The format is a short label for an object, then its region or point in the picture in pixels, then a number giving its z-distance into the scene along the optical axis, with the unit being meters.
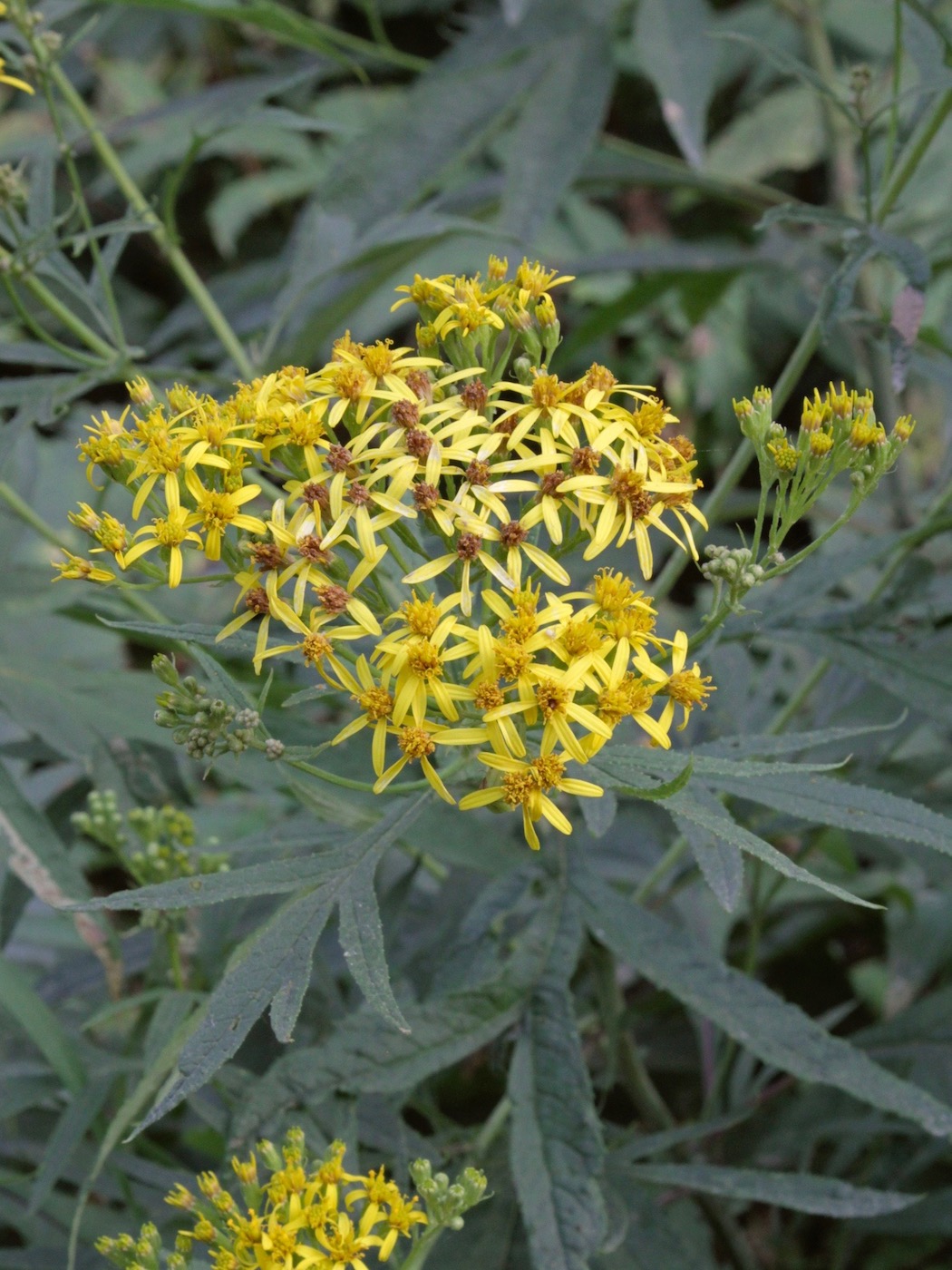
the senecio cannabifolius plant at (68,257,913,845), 0.57
